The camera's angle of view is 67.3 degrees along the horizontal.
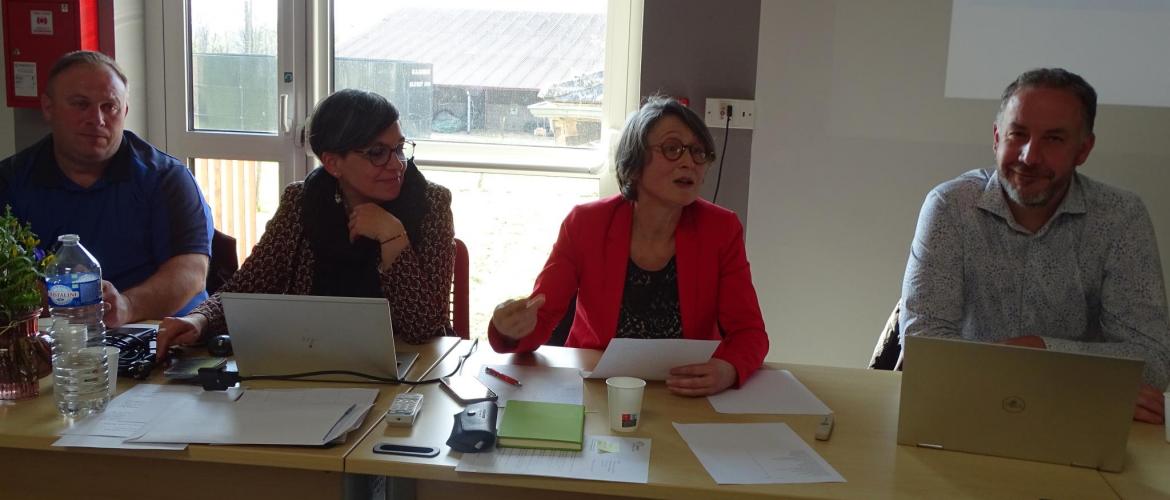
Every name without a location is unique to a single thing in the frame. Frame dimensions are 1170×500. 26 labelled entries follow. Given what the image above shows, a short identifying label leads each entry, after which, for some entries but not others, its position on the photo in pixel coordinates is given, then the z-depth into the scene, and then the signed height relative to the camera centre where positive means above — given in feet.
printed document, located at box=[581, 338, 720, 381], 5.49 -1.56
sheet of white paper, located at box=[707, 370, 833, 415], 5.31 -1.77
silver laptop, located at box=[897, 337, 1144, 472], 4.43 -1.42
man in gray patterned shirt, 6.46 -0.92
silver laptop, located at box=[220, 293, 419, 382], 5.33 -1.49
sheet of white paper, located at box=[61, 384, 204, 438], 4.68 -1.81
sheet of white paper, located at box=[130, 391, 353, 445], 4.58 -1.79
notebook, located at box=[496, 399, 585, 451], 4.59 -1.73
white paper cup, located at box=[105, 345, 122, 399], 5.21 -1.65
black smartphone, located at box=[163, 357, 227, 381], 5.51 -1.77
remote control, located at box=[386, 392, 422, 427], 4.83 -1.72
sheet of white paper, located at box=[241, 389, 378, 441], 5.05 -1.77
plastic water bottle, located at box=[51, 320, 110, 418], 4.87 -1.64
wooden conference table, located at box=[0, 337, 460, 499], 4.63 -2.05
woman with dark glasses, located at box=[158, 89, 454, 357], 6.86 -1.06
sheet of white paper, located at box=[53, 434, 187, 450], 4.51 -1.82
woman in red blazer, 6.70 -1.14
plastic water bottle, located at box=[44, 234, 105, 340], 5.65 -1.31
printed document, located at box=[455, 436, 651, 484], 4.30 -1.78
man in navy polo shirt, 8.07 -1.00
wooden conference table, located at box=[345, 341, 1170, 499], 4.25 -1.78
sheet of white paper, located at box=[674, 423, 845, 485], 4.37 -1.78
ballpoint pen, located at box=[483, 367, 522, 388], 5.58 -1.76
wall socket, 10.24 -0.03
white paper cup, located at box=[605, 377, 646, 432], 4.83 -1.62
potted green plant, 4.99 -1.30
